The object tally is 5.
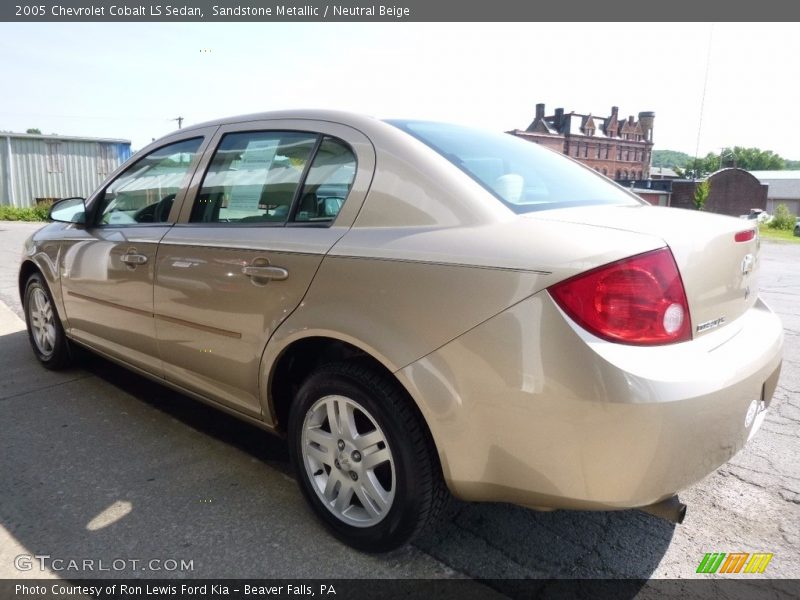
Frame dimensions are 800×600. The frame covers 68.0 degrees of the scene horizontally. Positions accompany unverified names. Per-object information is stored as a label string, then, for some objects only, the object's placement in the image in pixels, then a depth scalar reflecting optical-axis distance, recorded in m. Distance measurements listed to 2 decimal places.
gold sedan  1.69
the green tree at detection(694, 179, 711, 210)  52.25
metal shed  26.78
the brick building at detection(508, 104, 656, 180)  77.62
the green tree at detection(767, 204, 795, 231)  45.75
